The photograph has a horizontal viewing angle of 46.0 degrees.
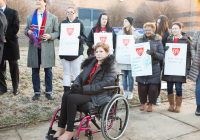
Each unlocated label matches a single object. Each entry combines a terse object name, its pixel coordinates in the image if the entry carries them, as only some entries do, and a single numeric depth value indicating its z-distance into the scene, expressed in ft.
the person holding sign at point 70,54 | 14.78
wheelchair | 9.62
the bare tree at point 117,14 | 85.22
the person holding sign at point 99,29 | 15.40
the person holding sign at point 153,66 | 14.19
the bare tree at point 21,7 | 57.62
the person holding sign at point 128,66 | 15.92
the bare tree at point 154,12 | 103.14
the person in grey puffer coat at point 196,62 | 13.82
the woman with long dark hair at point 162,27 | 15.07
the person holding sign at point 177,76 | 14.28
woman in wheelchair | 9.53
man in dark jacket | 15.10
